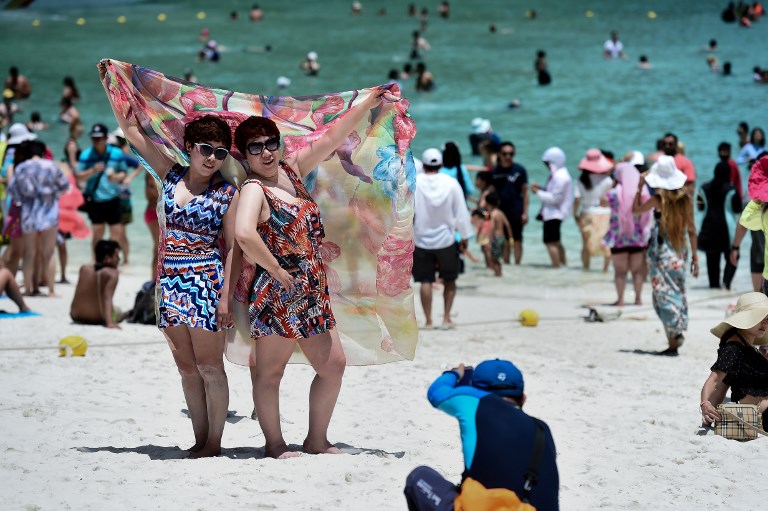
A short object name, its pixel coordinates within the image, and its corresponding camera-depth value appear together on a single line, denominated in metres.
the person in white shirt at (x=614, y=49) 73.73
